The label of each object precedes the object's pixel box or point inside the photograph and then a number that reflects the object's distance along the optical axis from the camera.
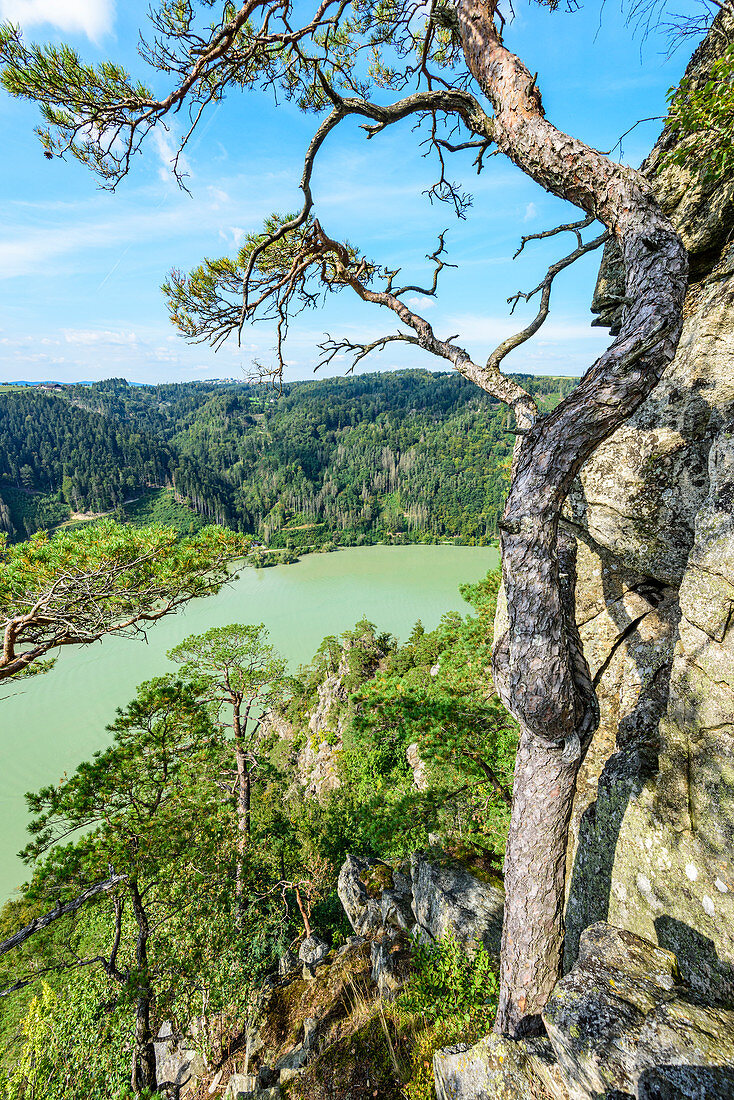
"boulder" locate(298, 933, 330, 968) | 7.09
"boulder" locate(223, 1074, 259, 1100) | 4.14
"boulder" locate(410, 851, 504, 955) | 3.79
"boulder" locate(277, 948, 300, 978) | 7.15
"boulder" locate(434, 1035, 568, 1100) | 1.83
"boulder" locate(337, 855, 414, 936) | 5.47
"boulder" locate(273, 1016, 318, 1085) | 3.96
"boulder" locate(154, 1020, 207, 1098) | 6.64
